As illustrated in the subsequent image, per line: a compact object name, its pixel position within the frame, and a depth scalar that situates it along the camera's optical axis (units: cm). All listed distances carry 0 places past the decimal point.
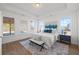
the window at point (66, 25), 169
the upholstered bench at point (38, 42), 155
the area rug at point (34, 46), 156
